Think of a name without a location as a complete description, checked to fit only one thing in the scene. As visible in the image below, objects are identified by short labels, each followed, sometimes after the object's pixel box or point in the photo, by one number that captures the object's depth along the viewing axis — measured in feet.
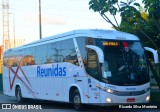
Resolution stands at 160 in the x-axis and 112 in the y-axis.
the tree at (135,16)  62.54
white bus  48.16
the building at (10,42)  292.65
